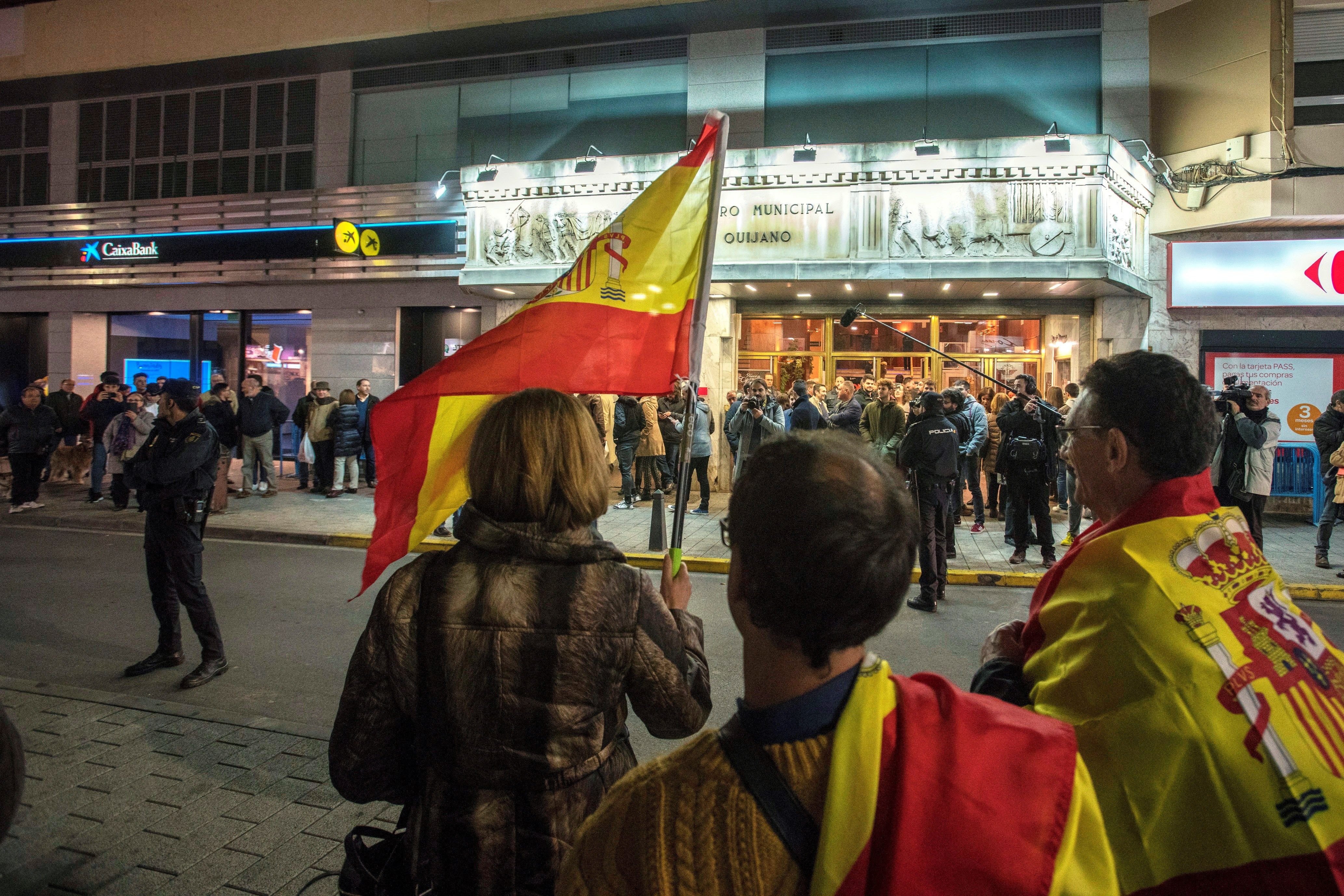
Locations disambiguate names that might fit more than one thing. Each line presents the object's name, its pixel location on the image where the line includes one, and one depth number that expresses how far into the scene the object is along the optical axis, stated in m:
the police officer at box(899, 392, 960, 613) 7.84
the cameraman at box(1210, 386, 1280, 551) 9.01
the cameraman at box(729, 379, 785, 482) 12.68
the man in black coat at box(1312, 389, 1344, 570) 9.22
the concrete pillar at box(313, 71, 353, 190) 17.25
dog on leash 15.70
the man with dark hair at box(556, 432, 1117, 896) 0.99
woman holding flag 1.86
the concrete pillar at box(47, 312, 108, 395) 18.97
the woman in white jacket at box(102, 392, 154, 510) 12.65
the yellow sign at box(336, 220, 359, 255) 16.44
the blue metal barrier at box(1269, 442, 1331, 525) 12.64
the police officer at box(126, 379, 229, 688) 5.50
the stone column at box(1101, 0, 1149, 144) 13.81
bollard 9.83
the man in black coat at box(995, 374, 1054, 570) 9.35
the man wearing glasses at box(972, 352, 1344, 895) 1.31
